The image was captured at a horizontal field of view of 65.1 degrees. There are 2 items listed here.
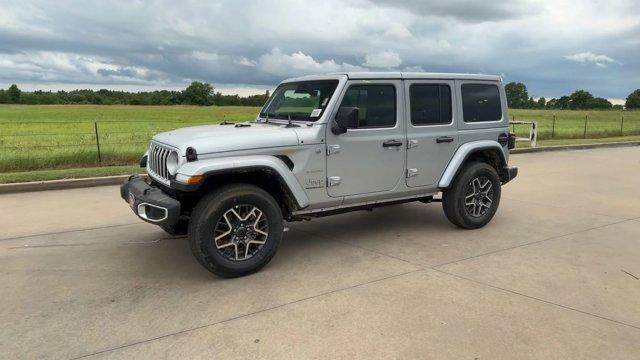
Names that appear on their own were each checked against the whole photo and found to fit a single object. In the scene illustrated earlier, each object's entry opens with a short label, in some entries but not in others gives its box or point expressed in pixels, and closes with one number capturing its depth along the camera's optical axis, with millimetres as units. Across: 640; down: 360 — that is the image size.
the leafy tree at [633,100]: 100250
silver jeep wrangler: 4367
